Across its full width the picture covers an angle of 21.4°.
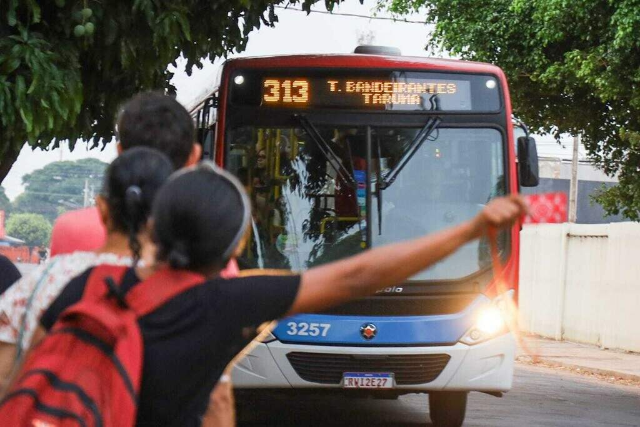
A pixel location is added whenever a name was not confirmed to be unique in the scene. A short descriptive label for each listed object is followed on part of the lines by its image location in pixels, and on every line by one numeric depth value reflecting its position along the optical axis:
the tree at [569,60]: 23.85
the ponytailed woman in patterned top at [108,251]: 3.74
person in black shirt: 3.23
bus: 12.62
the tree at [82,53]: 10.09
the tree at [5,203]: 175.15
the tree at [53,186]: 178.04
